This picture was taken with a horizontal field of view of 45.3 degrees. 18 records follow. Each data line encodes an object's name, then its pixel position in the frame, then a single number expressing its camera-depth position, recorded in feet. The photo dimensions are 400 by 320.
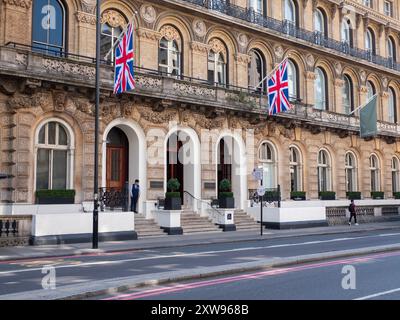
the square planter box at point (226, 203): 85.51
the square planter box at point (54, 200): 69.15
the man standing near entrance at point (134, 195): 78.95
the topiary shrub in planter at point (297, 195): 105.19
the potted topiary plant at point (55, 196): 69.10
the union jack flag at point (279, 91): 86.79
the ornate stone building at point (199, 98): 71.51
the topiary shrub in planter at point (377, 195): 127.54
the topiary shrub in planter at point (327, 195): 111.65
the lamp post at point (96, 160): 58.18
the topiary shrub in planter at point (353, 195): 119.24
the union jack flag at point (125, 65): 65.87
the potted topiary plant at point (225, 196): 85.61
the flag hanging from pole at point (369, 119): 114.83
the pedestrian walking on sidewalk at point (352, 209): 103.35
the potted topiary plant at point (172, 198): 77.46
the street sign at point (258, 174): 78.18
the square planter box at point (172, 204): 77.41
